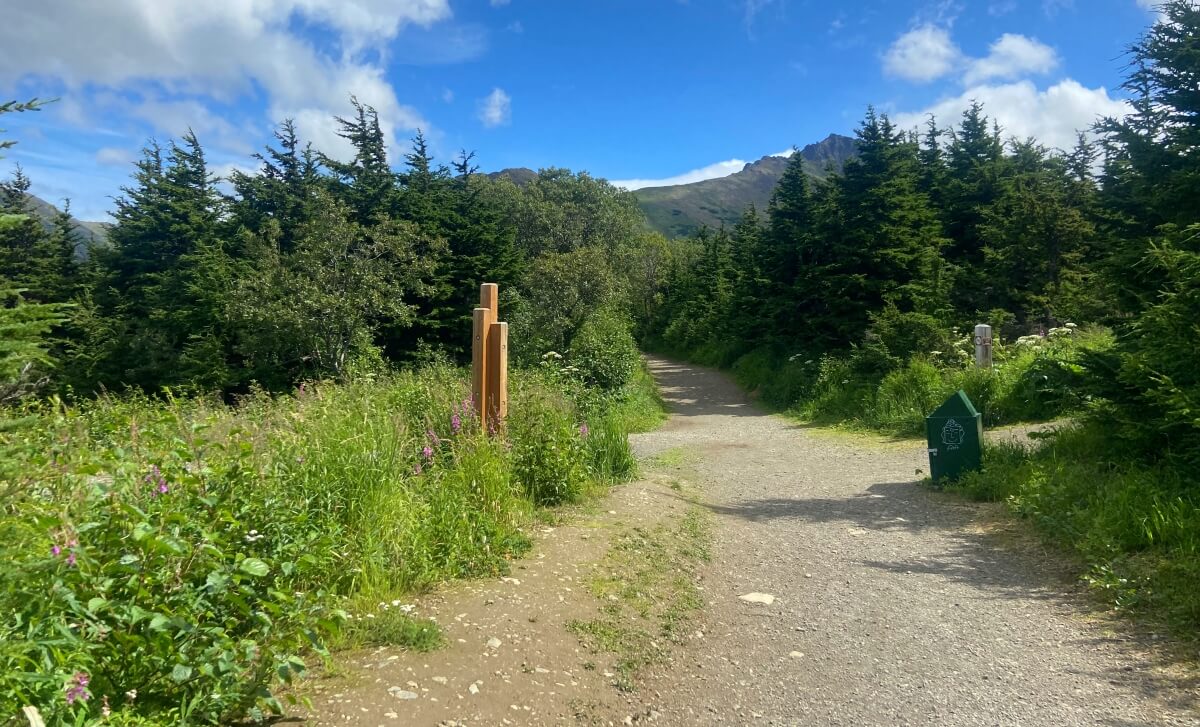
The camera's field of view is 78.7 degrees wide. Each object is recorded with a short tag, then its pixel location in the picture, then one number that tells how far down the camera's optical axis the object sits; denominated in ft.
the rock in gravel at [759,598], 16.85
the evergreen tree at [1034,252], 58.85
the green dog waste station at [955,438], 27.09
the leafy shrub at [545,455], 21.38
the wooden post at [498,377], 21.91
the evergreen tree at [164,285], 84.48
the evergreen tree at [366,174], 99.04
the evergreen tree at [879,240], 58.44
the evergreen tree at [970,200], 71.67
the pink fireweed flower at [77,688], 7.04
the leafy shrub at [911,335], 50.16
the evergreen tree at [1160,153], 23.86
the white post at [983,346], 44.09
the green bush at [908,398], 42.63
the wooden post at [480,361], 21.95
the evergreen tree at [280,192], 99.50
